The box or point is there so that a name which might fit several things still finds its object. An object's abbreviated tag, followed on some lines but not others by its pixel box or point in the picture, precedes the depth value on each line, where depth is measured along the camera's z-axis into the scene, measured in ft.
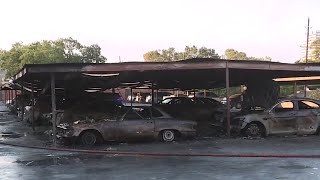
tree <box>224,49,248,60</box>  310.49
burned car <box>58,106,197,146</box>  46.42
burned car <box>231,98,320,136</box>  51.01
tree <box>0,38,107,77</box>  210.79
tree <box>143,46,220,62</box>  301.43
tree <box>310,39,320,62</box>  253.65
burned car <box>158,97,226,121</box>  69.15
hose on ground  37.61
